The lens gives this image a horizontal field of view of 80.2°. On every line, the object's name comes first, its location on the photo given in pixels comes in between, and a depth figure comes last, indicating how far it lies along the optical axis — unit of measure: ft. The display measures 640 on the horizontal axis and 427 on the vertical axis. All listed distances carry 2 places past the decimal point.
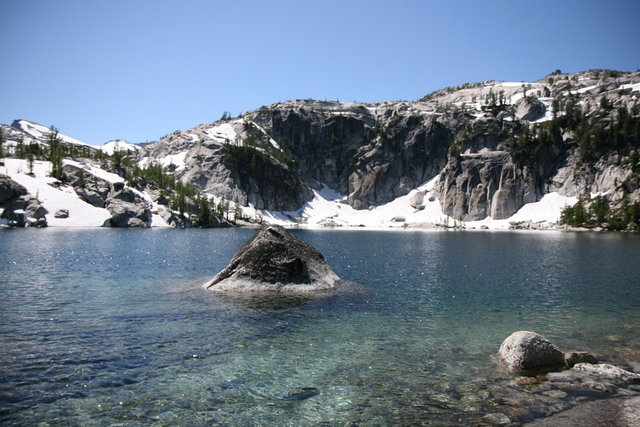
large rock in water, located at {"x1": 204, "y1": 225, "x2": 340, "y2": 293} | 104.58
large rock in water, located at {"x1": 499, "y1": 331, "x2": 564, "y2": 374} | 51.39
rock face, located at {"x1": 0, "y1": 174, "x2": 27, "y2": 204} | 409.08
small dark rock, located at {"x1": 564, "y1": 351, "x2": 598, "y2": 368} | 53.06
